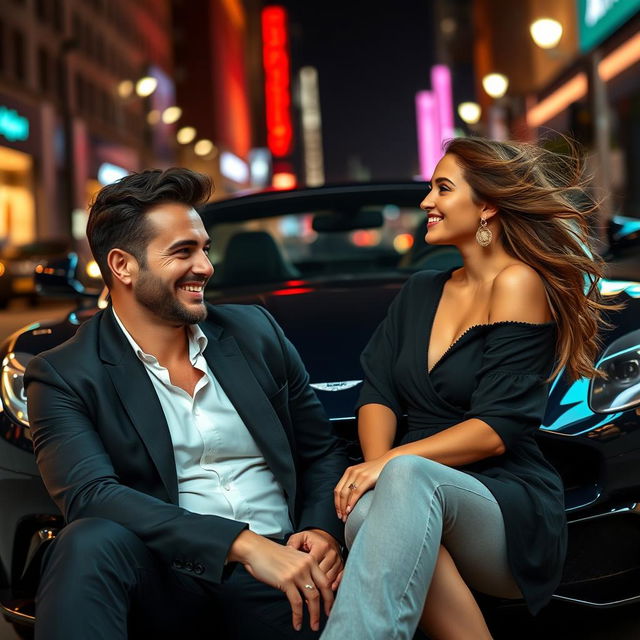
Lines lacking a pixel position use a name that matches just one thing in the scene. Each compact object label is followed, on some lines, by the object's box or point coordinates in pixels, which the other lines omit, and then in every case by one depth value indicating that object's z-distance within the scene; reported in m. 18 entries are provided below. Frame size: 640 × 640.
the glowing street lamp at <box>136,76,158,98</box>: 21.89
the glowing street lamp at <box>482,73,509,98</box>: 18.66
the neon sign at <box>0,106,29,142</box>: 30.69
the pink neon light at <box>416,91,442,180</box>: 76.75
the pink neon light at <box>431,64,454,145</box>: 67.81
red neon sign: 92.38
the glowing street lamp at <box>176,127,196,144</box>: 38.64
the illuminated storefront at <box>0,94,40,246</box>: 31.22
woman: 2.29
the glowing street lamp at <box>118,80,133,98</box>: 24.59
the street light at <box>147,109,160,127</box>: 56.55
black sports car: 2.83
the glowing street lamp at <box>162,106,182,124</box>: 32.10
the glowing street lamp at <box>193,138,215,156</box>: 53.03
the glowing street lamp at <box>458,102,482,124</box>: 22.45
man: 2.35
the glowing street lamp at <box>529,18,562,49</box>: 13.97
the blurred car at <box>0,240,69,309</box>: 19.41
